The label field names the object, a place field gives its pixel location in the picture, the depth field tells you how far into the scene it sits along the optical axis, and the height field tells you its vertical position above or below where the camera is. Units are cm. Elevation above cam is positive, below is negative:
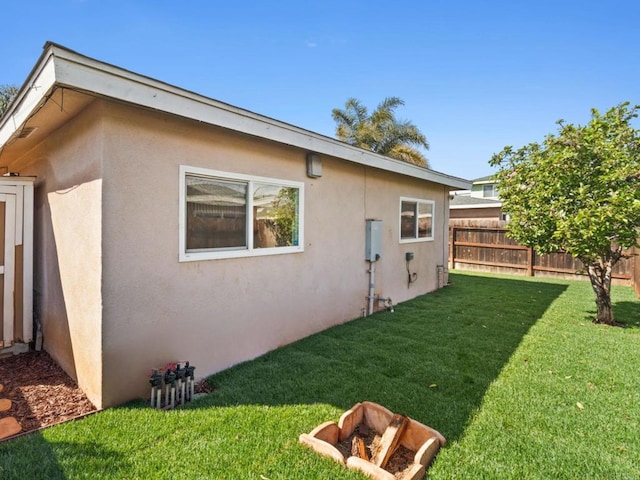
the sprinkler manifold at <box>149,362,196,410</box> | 327 -145
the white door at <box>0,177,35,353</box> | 448 -35
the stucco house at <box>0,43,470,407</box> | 321 +15
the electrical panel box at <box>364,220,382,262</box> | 678 -4
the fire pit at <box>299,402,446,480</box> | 240 -156
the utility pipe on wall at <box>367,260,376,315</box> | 688 -88
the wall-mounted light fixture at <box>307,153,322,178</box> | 532 +114
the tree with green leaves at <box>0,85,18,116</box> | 1399 +574
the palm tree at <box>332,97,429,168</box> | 1730 +533
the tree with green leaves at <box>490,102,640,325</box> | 581 +87
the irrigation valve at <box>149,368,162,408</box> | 325 -145
